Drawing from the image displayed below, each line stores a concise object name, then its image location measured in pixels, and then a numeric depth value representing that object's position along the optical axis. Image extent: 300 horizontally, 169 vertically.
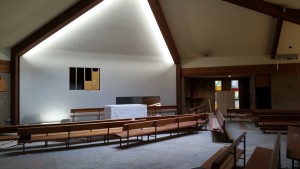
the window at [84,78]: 10.51
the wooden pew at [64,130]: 5.64
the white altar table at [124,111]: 9.03
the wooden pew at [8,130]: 5.92
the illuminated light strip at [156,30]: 10.20
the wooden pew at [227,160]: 2.40
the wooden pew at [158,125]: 6.29
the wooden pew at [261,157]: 3.32
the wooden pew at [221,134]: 6.77
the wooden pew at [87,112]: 10.23
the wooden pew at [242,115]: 11.23
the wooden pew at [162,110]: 11.80
